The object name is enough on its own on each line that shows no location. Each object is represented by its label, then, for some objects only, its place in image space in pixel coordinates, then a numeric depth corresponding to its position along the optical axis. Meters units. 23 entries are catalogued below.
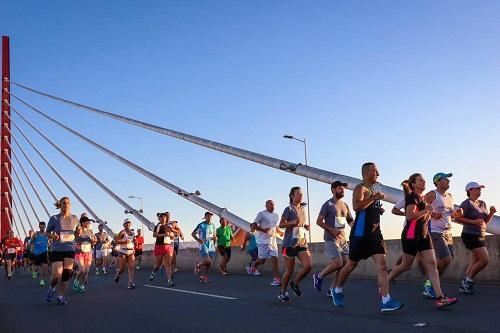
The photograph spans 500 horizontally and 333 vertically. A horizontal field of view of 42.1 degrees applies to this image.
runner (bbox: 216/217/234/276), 19.70
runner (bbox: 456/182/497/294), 9.94
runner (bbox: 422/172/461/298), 9.56
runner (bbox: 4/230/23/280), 23.54
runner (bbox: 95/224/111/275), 23.58
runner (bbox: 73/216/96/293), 13.04
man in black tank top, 7.48
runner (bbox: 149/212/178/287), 14.90
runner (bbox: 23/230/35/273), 27.42
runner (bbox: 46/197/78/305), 10.59
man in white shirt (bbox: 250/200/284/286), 13.94
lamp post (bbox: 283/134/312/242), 35.12
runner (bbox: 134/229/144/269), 25.23
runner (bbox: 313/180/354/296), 9.72
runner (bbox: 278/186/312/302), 9.51
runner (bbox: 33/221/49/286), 17.88
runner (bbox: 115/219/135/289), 13.73
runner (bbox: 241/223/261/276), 19.10
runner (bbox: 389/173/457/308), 7.70
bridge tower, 44.59
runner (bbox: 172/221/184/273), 23.80
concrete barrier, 11.95
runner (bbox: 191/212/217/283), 17.22
